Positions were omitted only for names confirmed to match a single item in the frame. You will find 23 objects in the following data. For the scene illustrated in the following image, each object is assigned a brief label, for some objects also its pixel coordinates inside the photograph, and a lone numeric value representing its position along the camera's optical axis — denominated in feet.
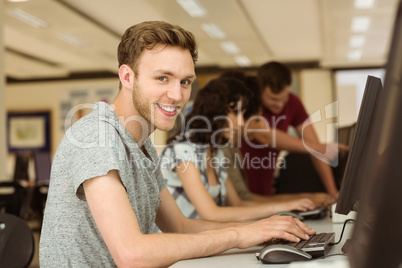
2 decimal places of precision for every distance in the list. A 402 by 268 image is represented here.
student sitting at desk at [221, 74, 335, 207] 9.14
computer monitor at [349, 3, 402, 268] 1.85
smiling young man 3.92
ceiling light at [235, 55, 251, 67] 35.73
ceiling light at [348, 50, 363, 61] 34.30
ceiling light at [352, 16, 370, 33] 26.33
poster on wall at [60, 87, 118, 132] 40.52
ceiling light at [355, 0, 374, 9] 23.36
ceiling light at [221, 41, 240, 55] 31.30
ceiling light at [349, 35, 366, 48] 30.37
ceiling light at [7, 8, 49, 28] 23.46
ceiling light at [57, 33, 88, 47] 28.30
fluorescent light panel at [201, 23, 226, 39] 26.55
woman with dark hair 7.23
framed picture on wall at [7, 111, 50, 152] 42.96
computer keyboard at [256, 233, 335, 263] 3.95
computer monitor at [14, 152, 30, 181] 27.84
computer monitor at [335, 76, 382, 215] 4.27
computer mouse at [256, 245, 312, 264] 3.95
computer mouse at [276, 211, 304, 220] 6.21
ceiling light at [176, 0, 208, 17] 22.38
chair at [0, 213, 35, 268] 5.18
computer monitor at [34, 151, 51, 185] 25.88
